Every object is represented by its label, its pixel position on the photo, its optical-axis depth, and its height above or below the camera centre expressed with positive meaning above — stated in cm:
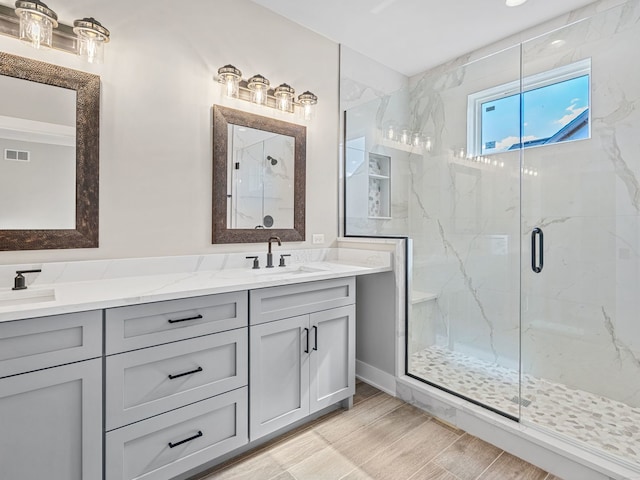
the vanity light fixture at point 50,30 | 150 +98
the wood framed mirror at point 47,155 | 154 +39
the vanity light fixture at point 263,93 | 213 +101
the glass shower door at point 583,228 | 202 +9
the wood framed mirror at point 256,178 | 216 +42
